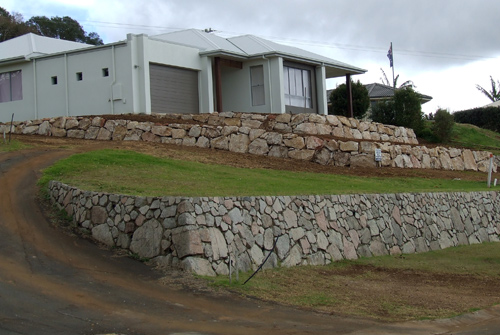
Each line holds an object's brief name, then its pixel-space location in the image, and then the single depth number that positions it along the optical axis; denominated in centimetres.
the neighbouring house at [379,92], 5012
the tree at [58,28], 6794
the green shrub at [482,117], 4916
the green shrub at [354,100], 3966
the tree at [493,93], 6600
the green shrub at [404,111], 3819
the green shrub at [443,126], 3812
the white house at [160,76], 2875
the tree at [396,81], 6152
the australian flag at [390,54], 5302
